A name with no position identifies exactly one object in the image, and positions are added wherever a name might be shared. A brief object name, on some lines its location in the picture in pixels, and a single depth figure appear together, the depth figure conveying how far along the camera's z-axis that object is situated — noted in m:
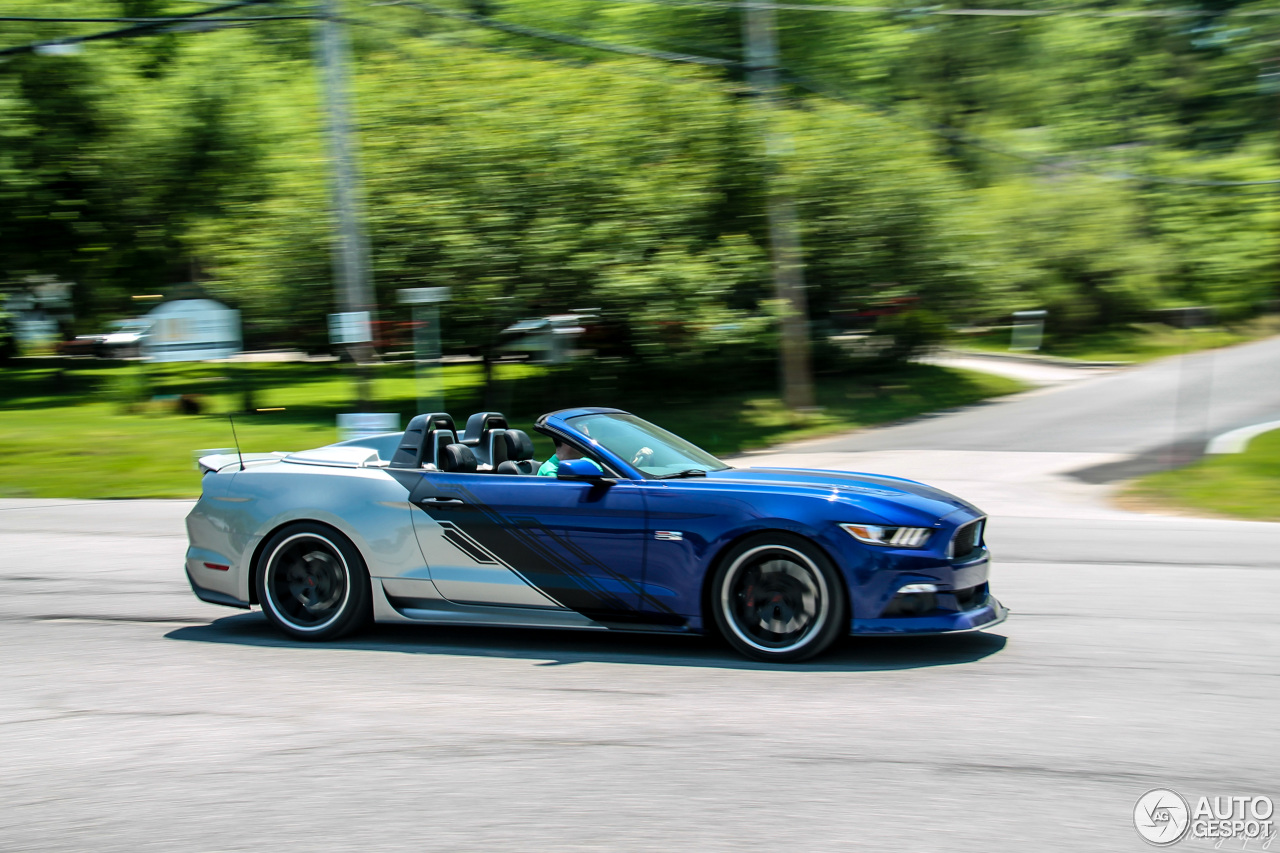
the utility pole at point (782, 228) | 19.19
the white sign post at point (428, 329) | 19.33
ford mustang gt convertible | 5.60
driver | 6.24
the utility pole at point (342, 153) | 14.89
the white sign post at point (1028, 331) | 32.88
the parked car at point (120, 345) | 38.28
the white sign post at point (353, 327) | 14.79
